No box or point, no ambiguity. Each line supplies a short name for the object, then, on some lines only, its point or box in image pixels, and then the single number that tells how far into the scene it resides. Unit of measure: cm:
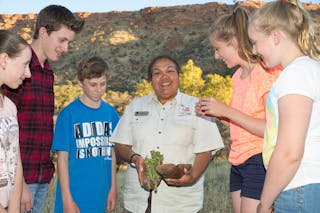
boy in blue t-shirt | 440
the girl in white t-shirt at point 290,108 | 244
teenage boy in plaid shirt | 391
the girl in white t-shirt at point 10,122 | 311
